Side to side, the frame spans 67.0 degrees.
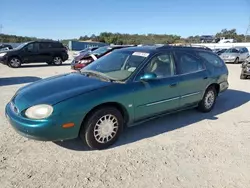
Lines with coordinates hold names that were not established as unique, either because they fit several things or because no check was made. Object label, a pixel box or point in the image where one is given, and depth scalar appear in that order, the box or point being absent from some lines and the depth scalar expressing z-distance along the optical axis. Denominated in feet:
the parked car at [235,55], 56.41
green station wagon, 8.47
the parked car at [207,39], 152.19
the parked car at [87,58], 28.55
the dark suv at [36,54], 38.95
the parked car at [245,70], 28.06
